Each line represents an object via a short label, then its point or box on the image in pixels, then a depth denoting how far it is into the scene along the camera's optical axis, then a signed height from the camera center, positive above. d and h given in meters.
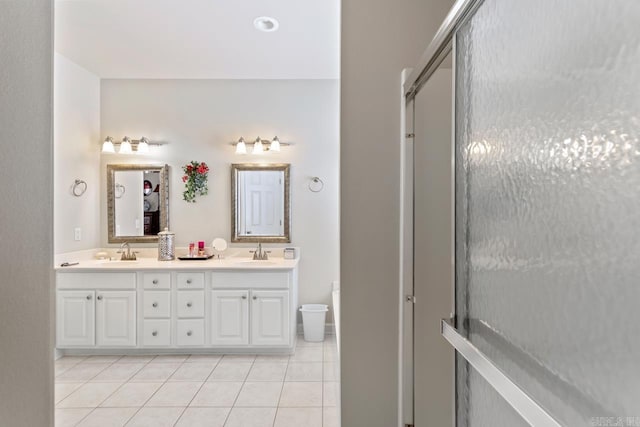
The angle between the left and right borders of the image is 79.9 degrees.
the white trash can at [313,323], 3.74 -1.07
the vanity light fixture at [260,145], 3.83 +0.70
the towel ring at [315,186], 3.96 +0.29
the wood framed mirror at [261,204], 3.95 +0.10
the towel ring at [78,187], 3.63 +0.25
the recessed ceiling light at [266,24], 2.82 +1.44
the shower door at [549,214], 0.56 +0.00
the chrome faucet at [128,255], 3.84 -0.42
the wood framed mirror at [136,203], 3.95 +0.11
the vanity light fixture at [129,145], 3.83 +0.69
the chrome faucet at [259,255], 3.83 -0.41
